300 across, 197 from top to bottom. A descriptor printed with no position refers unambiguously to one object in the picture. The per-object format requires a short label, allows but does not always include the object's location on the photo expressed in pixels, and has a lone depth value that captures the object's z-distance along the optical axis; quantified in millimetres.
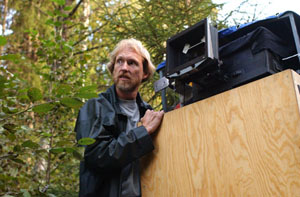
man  1571
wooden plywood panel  1082
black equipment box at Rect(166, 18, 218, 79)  1476
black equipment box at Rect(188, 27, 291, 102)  1415
